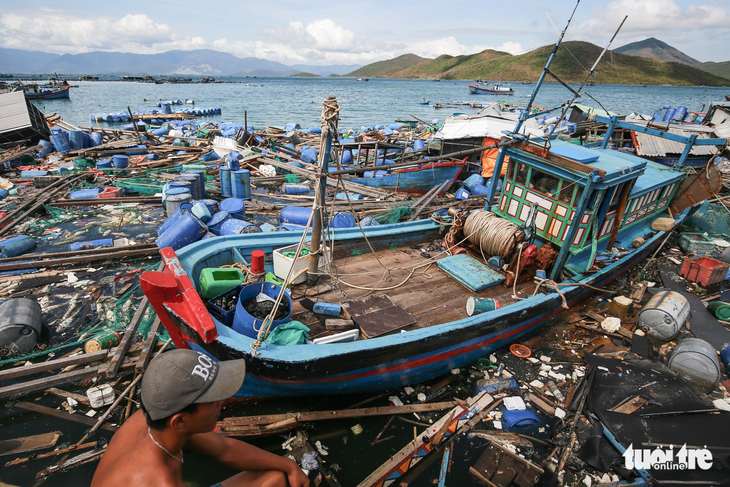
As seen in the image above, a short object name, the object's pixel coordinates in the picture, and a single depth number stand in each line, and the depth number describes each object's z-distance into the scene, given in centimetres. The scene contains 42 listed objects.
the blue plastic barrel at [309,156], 1766
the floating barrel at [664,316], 690
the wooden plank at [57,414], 460
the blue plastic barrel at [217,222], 887
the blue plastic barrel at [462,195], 1321
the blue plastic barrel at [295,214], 1017
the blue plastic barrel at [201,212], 905
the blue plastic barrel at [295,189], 1411
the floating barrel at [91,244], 866
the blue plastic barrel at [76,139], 1825
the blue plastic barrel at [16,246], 823
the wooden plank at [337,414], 456
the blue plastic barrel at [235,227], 864
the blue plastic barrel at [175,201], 1001
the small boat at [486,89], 8000
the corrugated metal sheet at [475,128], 1622
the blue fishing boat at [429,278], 427
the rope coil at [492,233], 655
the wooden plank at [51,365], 490
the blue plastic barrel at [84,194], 1203
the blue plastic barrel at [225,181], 1260
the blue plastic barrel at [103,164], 1559
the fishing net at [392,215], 1102
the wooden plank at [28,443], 424
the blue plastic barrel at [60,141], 1794
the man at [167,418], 193
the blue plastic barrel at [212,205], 1032
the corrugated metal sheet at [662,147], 1501
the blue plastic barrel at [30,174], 1417
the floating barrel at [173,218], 852
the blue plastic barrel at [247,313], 445
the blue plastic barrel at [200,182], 1170
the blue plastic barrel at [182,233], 790
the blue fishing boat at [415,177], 1448
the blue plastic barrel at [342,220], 852
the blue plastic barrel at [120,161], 1563
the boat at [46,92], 4638
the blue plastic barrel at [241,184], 1235
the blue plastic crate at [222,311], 476
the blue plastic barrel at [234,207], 1000
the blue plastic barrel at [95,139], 1950
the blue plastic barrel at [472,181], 1443
